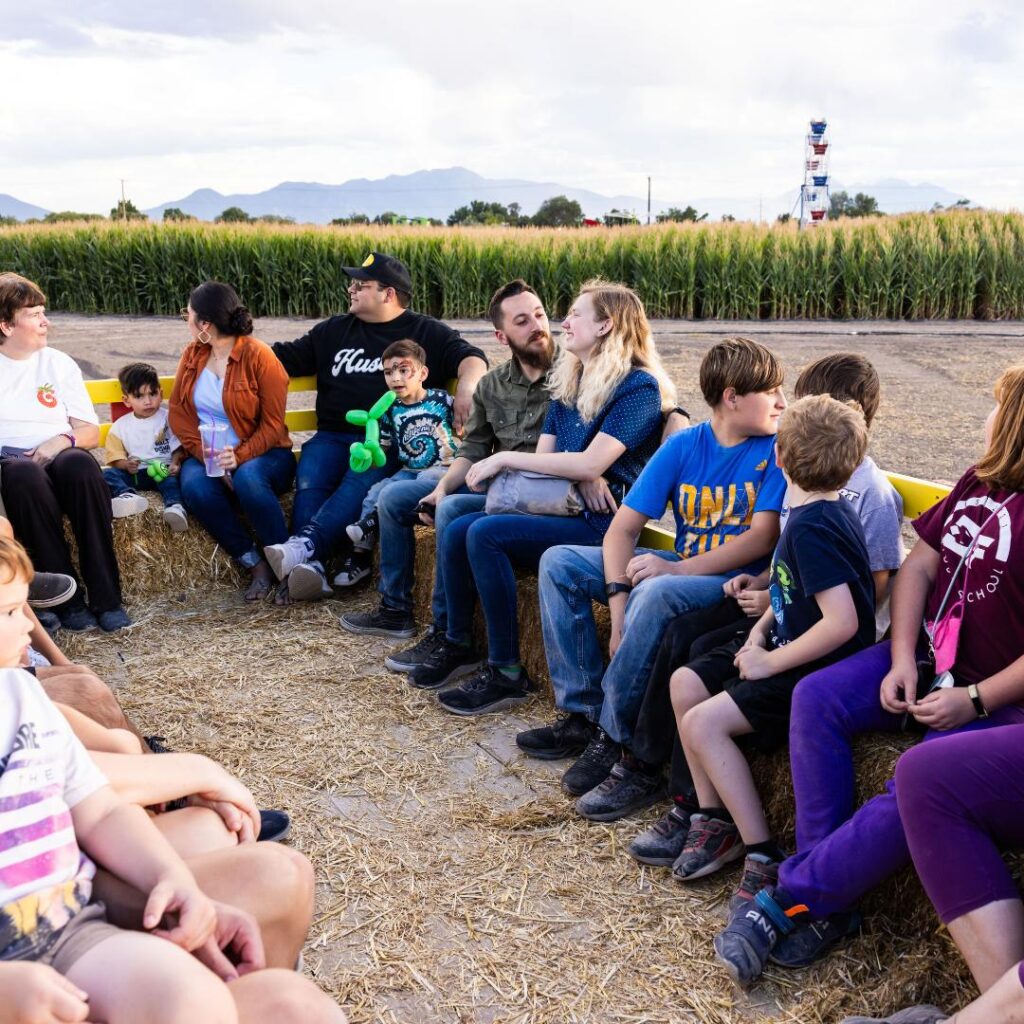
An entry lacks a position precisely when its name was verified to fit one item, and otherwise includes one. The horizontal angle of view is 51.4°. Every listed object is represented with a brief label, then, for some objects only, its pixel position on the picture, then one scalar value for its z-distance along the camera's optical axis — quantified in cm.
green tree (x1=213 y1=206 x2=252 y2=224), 4007
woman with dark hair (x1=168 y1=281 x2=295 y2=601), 498
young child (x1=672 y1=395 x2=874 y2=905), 258
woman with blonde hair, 368
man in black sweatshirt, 480
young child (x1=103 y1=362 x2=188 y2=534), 512
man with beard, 407
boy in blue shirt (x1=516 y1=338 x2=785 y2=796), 309
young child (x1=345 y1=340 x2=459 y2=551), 478
